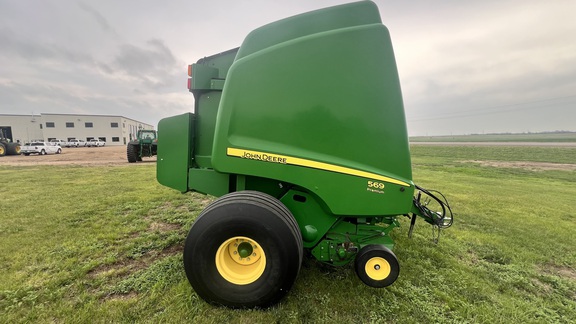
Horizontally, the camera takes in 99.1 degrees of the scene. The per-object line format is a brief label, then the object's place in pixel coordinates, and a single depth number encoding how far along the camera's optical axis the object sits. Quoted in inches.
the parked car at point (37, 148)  987.9
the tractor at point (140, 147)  652.1
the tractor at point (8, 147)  941.5
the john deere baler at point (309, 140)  85.7
